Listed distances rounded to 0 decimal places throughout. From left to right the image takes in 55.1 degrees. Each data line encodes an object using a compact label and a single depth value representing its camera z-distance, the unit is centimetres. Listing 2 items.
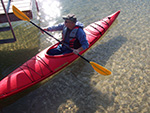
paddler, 382
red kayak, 346
